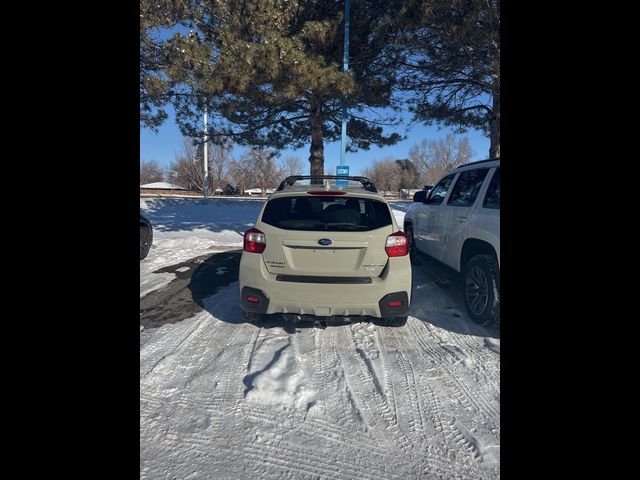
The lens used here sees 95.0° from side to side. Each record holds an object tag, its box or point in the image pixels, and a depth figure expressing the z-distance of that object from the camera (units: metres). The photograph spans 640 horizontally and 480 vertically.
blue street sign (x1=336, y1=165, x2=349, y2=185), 10.21
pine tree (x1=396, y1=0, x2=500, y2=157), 7.25
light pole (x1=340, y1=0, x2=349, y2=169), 8.60
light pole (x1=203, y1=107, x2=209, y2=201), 23.84
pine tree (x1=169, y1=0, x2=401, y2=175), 7.52
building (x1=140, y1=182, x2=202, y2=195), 58.13
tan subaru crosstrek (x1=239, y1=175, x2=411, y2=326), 2.71
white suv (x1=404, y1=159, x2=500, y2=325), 3.17
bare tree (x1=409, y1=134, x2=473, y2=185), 52.16
